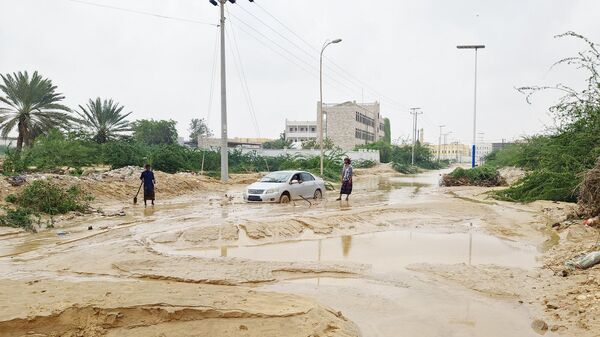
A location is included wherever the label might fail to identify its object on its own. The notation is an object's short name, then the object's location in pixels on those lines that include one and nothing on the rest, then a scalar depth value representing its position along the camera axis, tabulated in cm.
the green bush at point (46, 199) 1396
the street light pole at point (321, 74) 3123
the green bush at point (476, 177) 2964
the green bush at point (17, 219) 1154
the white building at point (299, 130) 11206
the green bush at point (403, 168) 6141
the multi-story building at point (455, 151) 16130
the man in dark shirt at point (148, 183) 1733
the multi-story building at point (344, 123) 8981
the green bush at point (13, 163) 2208
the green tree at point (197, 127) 10500
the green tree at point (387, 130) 12047
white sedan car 1780
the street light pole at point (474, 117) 3478
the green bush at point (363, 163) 6044
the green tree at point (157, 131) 7525
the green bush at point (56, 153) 2580
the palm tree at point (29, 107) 3023
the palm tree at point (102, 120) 3481
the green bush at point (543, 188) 1622
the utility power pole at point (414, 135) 7616
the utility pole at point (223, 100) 2616
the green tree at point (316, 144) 6756
